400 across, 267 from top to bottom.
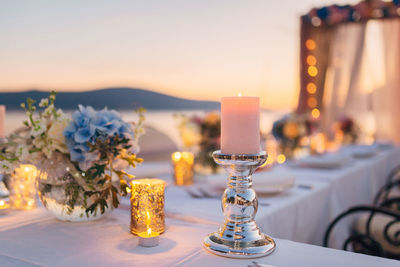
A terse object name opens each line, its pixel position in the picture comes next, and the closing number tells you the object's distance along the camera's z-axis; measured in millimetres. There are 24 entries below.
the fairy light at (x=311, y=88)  5512
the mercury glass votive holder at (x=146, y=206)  877
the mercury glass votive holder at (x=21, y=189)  1158
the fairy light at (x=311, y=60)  5512
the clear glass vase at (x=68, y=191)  982
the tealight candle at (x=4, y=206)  1098
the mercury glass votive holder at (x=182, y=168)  1617
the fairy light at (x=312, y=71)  5496
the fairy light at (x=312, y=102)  5531
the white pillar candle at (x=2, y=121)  1335
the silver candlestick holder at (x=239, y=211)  812
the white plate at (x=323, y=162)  2172
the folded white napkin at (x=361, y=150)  2887
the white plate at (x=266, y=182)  1389
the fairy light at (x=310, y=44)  5463
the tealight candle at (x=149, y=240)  848
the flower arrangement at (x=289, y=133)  2844
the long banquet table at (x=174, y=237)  771
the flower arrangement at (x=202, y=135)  1972
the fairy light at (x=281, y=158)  2682
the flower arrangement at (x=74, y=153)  962
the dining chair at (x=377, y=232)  1387
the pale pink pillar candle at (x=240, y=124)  826
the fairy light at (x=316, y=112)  5523
